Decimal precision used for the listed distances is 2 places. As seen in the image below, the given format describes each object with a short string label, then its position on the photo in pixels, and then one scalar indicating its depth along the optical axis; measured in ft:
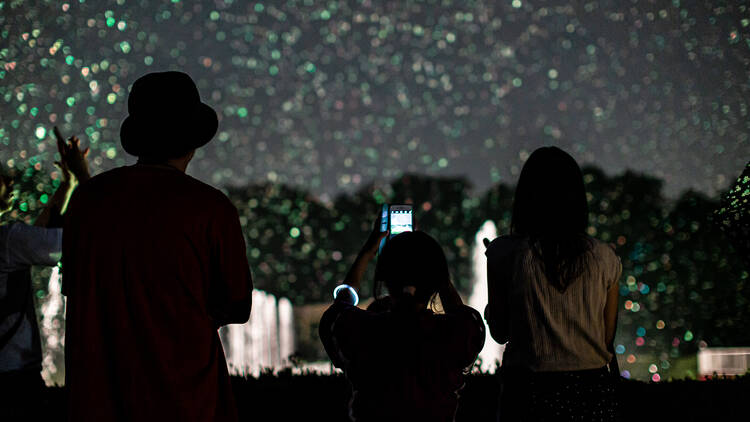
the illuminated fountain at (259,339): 73.52
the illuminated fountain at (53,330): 65.36
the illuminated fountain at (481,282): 68.08
